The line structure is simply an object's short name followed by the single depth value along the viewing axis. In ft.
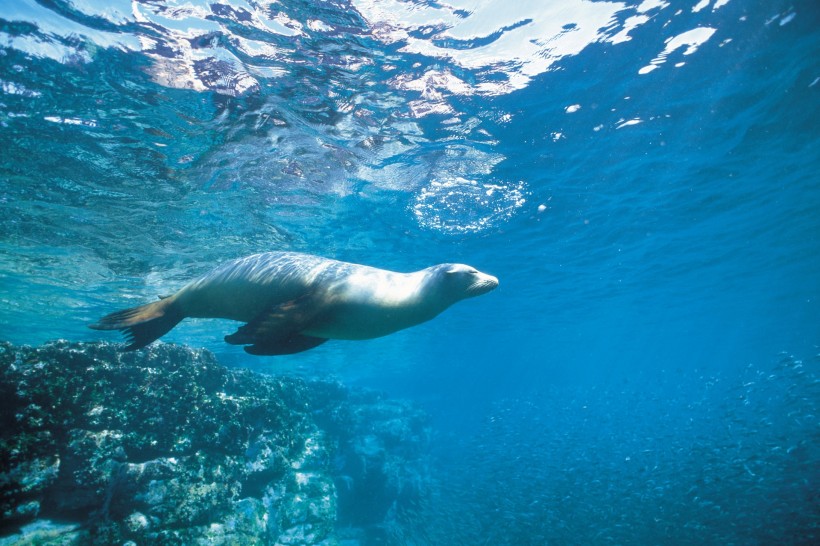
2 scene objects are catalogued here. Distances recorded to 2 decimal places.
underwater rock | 17.54
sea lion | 9.93
